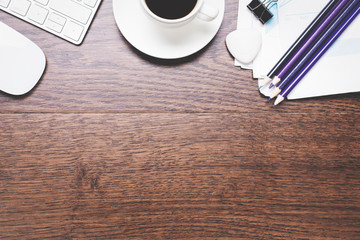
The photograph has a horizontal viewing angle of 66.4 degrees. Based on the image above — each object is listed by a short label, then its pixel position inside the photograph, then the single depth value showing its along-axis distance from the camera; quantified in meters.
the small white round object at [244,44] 0.48
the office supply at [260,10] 0.48
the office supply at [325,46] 0.48
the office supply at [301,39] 0.47
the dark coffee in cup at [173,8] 0.45
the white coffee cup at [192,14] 0.42
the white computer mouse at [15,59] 0.47
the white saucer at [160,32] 0.46
